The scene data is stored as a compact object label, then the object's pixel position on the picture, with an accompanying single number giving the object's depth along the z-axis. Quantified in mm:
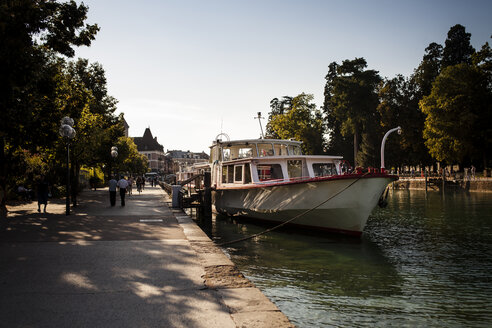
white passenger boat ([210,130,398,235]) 14000
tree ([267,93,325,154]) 52750
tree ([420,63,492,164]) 45469
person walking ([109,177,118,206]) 20295
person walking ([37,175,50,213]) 16016
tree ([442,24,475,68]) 59531
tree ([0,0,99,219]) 10516
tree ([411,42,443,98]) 58375
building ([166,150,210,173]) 190625
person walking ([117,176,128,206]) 20814
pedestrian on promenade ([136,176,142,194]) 38603
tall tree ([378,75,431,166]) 56844
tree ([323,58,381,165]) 61000
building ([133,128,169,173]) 154375
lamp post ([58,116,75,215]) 15301
